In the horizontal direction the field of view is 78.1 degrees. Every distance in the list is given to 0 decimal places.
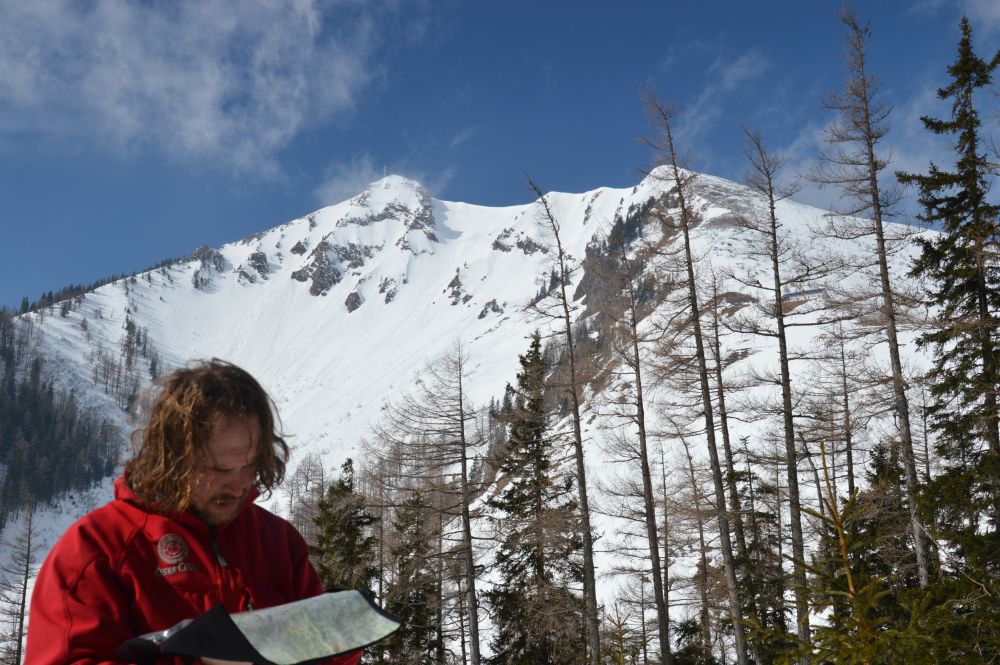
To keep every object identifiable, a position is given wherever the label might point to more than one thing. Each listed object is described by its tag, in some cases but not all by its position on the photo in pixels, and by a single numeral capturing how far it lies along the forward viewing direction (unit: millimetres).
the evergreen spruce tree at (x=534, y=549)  14445
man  1403
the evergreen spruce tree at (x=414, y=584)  14405
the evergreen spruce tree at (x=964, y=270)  10594
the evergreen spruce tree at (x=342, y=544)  16859
